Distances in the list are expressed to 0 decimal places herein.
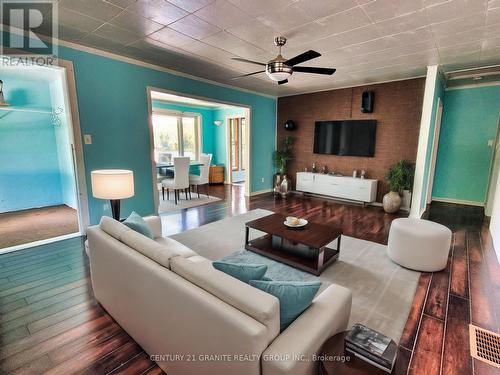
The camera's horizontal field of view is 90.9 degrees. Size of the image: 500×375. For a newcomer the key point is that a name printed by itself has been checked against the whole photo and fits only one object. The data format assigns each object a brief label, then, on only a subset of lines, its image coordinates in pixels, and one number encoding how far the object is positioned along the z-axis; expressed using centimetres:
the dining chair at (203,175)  607
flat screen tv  547
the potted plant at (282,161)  658
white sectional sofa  99
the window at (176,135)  755
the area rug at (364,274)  202
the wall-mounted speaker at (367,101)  521
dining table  593
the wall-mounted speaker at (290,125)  652
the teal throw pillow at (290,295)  117
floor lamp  228
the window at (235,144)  830
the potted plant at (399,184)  484
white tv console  534
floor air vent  163
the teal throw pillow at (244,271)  131
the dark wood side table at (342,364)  104
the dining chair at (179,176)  527
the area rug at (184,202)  514
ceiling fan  272
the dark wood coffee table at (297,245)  261
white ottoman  261
